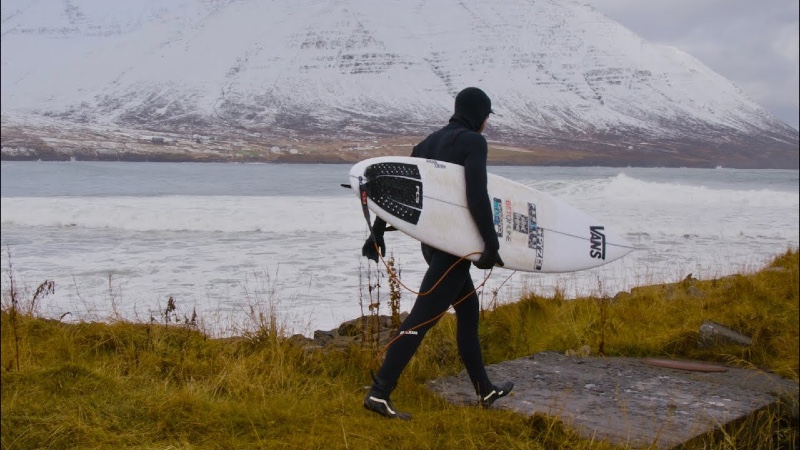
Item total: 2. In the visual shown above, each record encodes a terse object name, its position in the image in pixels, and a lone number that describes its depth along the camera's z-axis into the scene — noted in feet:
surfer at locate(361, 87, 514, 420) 10.60
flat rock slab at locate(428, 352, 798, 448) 10.96
